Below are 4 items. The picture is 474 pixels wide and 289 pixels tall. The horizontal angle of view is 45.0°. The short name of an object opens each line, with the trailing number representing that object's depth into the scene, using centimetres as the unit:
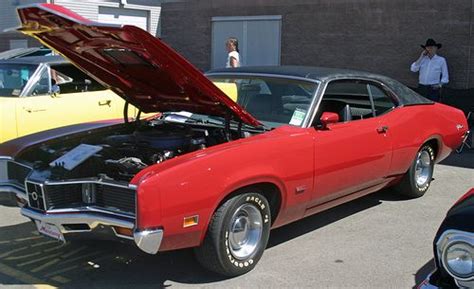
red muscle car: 364
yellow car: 669
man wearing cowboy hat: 1069
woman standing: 1056
